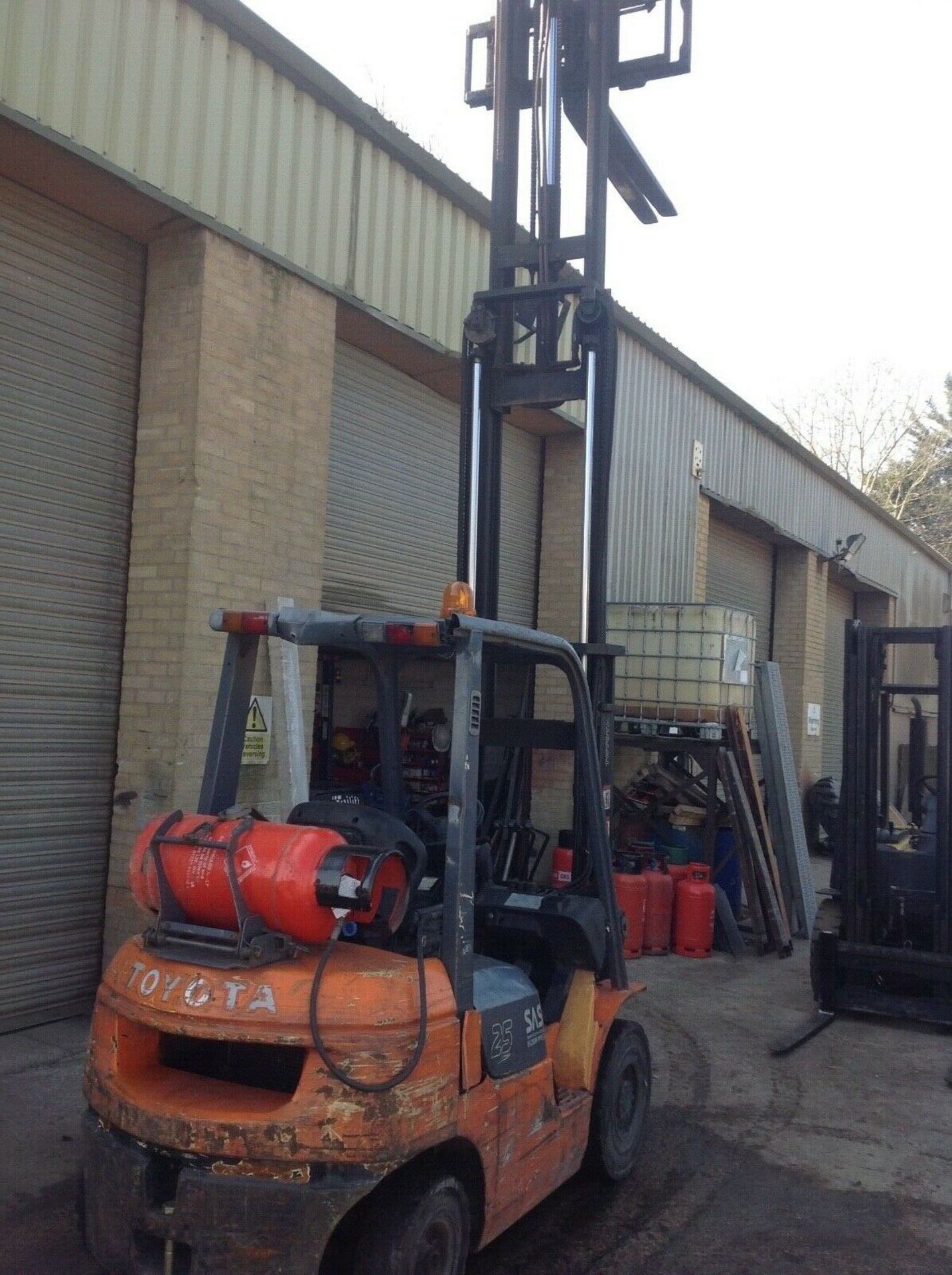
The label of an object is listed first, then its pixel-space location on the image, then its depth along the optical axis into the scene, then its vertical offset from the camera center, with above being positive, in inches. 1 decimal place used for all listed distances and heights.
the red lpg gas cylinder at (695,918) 377.7 -62.9
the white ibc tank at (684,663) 413.4 +27.3
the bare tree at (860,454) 1563.7 +407.0
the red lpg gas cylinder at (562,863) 370.9 -45.1
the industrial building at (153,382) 250.8 +84.7
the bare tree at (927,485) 1630.2 +409.2
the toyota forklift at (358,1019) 124.7 -37.7
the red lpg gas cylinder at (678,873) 391.5 -48.9
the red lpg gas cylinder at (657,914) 377.4 -61.7
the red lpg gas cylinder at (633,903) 369.7 -56.9
